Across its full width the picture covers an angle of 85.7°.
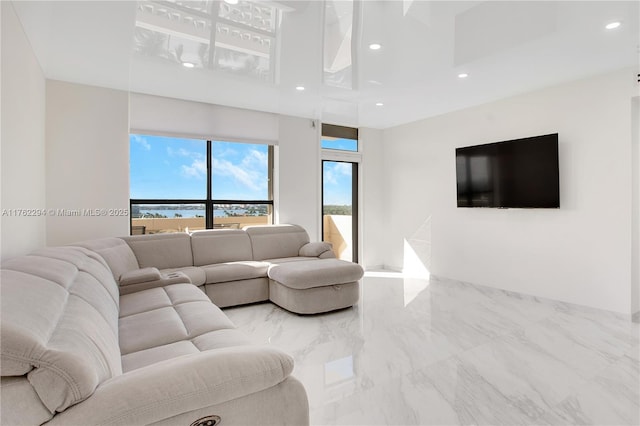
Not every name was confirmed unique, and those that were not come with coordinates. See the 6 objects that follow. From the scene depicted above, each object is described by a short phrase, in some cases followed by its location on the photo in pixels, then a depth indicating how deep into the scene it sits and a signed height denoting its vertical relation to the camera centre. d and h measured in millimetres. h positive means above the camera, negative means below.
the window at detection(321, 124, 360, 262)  5910 +404
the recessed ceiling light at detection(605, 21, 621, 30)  2609 +1419
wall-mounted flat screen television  3943 +467
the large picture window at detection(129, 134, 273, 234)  4438 +399
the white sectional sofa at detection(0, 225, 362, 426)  881 -509
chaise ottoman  3469 -767
